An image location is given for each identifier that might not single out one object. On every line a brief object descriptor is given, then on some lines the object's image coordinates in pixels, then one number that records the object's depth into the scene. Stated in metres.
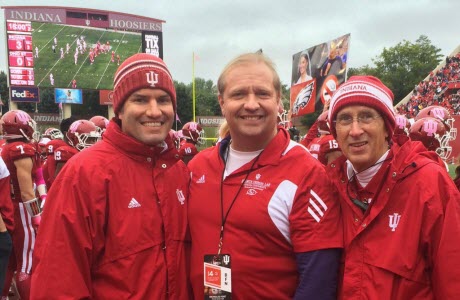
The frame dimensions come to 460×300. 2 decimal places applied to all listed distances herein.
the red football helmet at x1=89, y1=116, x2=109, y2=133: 9.57
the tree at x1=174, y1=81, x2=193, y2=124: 55.78
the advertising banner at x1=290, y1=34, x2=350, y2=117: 17.20
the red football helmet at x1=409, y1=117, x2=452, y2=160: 5.39
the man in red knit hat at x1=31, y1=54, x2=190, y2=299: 2.16
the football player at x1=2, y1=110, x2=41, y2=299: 5.55
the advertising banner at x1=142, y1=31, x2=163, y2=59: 30.06
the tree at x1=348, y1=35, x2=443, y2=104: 54.91
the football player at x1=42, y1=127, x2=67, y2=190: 7.45
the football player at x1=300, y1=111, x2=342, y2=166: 6.37
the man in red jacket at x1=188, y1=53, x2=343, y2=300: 2.28
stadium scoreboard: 26.75
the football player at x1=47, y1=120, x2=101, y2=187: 7.18
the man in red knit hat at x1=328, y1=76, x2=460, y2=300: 2.09
